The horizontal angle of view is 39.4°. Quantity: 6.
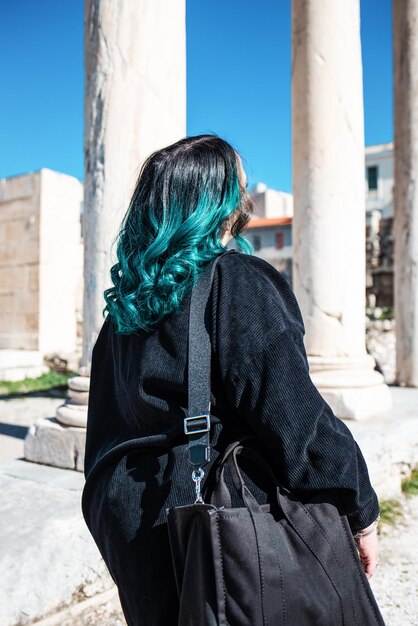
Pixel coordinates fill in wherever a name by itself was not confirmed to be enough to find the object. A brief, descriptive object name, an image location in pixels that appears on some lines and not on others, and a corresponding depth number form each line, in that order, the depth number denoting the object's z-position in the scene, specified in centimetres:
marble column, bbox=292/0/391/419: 590
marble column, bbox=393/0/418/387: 794
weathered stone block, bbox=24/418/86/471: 417
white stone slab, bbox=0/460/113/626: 261
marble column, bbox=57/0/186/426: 420
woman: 150
